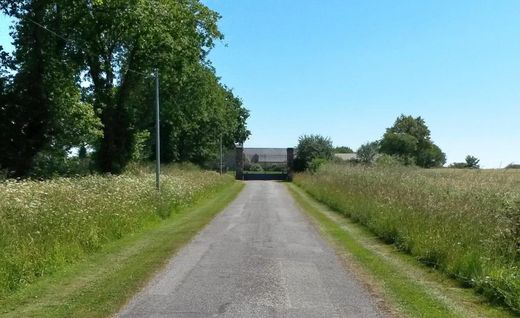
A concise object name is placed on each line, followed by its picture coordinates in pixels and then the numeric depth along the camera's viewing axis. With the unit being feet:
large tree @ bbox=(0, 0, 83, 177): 92.89
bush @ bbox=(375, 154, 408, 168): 169.48
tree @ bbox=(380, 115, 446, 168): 423.64
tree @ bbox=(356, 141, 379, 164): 210.81
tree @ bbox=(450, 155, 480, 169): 254.08
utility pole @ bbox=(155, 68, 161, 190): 87.66
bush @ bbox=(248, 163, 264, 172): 385.97
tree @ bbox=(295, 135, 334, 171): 251.60
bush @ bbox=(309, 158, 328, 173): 217.27
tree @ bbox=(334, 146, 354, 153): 581.86
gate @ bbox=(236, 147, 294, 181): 269.03
